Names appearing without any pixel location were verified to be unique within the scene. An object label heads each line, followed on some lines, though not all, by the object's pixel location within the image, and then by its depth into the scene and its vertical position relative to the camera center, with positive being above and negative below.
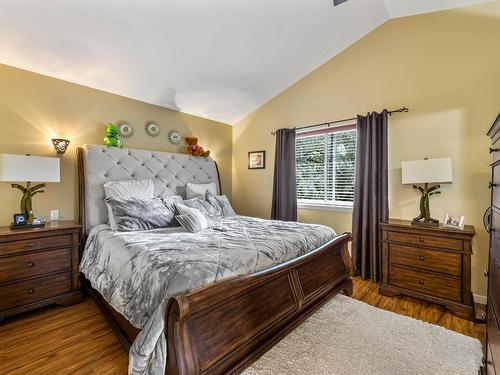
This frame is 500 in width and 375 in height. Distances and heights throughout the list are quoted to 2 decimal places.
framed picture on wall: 4.23 +0.39
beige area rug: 1.58 -1.21
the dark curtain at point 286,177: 3.78 +0.07
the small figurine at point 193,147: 3.88 +0.55
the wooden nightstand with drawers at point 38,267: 2.07 -0.76
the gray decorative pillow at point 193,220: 2.41 -0.39
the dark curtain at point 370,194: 2.94 -0.16
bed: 1.24 -0.64
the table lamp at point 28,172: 2.15 +0.10
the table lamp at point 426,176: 2.38 +0.05
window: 3.45 +0.22
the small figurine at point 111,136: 3.00 +0.57
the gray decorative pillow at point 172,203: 2.74 -0.25
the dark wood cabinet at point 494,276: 1.06 -0.46
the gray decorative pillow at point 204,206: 3.09 -0.31
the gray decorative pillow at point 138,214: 2.44 -0.33
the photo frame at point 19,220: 2.27 -0.34
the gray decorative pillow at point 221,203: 3.35 -0.29
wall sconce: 2.66 +0.42
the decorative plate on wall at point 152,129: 3.49 +0.77
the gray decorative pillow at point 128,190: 2.78 -0.09
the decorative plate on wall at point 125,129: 3.23 +0.71
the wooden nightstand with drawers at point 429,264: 2.23 -0.82
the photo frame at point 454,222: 2.35 -0.40
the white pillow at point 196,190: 3.50 -0.12
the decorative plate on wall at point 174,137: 3.78 +0.70
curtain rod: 2.89 +0.83
